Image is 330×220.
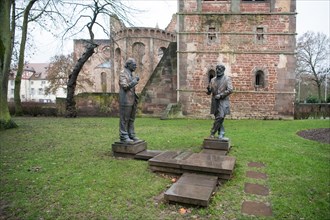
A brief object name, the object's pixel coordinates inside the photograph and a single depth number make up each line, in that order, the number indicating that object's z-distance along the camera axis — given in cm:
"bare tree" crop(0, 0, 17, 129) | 1079
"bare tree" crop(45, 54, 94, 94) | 3497
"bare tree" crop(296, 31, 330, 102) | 3641
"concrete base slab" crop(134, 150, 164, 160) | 621
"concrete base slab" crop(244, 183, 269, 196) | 435
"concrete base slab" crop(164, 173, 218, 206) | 379
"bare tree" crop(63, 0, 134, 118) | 1630
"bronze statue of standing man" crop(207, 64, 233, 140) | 717
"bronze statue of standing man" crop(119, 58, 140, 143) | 638
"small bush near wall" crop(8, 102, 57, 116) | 1869
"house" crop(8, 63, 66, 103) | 7138
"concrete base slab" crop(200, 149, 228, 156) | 672
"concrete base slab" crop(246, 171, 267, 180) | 509
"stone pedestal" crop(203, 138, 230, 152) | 710
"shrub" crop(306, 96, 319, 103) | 3374
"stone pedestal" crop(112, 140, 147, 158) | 638
